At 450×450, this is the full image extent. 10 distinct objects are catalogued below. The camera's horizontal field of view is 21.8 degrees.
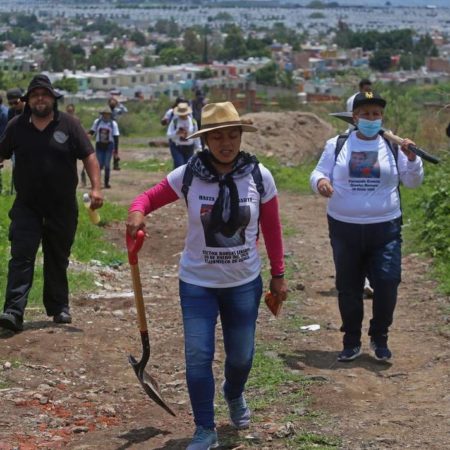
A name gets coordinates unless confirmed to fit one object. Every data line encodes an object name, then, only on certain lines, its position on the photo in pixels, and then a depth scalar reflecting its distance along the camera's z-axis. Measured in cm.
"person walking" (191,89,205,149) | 2295
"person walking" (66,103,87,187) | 1941
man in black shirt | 825
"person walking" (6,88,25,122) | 1372
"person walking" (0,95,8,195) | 1458
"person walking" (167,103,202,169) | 1741
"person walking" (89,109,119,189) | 1947
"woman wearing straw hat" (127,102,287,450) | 592
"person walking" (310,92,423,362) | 773
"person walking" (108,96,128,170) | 2153
